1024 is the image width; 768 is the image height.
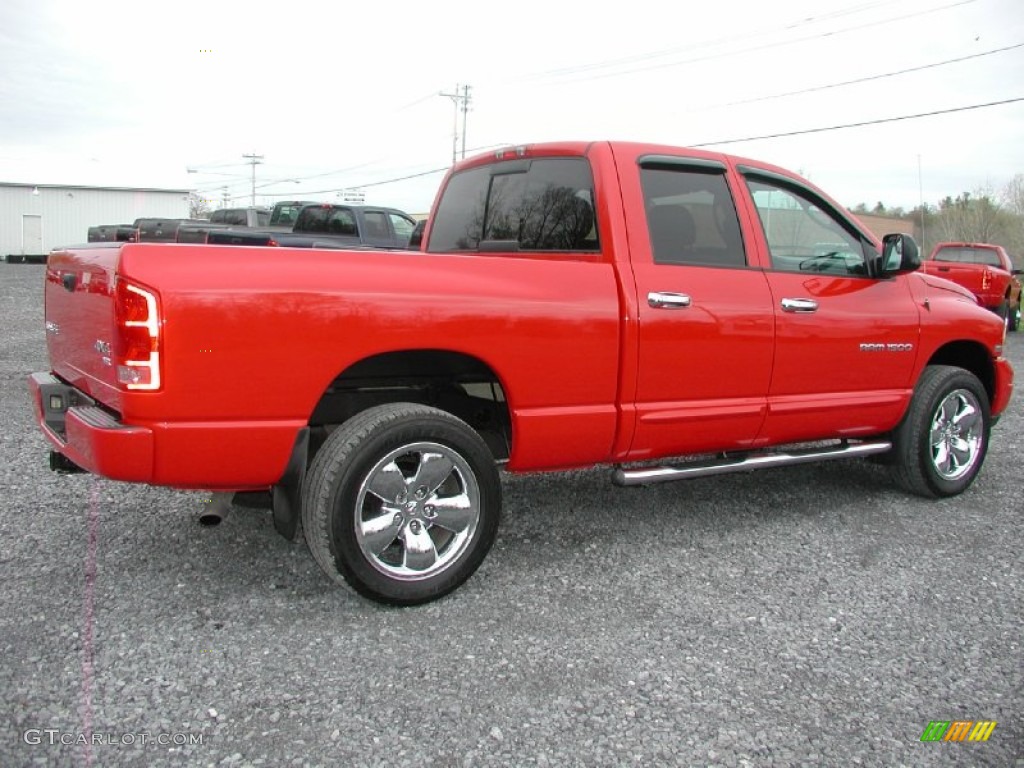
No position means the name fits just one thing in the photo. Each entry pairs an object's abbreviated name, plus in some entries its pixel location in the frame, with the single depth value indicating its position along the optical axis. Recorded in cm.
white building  4584
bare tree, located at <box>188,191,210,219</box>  5694
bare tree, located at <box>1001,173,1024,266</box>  4516
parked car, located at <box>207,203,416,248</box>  1515
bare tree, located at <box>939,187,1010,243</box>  4462
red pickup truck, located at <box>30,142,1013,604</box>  300
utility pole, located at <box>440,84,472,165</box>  4994
